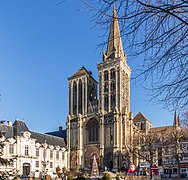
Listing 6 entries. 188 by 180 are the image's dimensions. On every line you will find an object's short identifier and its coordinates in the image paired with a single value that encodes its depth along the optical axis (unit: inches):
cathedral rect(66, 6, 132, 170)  2637.8
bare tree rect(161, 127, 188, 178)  1699.3
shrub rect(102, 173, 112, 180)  1361.5
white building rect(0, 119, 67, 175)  2433.6
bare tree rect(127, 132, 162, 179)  1912.2
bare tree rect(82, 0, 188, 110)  175.2
